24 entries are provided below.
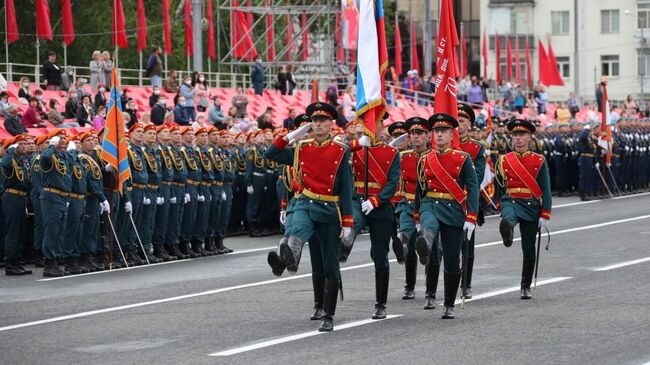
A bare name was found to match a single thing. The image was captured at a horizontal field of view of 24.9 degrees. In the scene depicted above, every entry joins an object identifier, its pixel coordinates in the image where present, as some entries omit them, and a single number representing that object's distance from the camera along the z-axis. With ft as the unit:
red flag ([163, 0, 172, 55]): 150.61
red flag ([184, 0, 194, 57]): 158.30
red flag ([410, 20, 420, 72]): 198.15
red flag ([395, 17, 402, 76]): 197.39
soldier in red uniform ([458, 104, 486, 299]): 51.21
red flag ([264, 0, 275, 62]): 153.07
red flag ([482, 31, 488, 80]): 233.55
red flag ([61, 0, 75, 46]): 127.95
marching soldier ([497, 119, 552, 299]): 50.98
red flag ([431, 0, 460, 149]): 54.03
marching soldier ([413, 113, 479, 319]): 45.78
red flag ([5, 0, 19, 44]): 122.11
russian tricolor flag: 49.26
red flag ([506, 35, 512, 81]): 220.39
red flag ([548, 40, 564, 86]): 213.05
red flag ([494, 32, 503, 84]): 210.63
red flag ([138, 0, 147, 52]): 145.18
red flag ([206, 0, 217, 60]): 165.17
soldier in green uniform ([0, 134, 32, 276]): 65.31
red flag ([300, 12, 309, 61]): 160.15
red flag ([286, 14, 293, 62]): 151.96
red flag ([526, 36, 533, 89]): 259.64
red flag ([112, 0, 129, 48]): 139.07
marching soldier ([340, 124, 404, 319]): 45.83
